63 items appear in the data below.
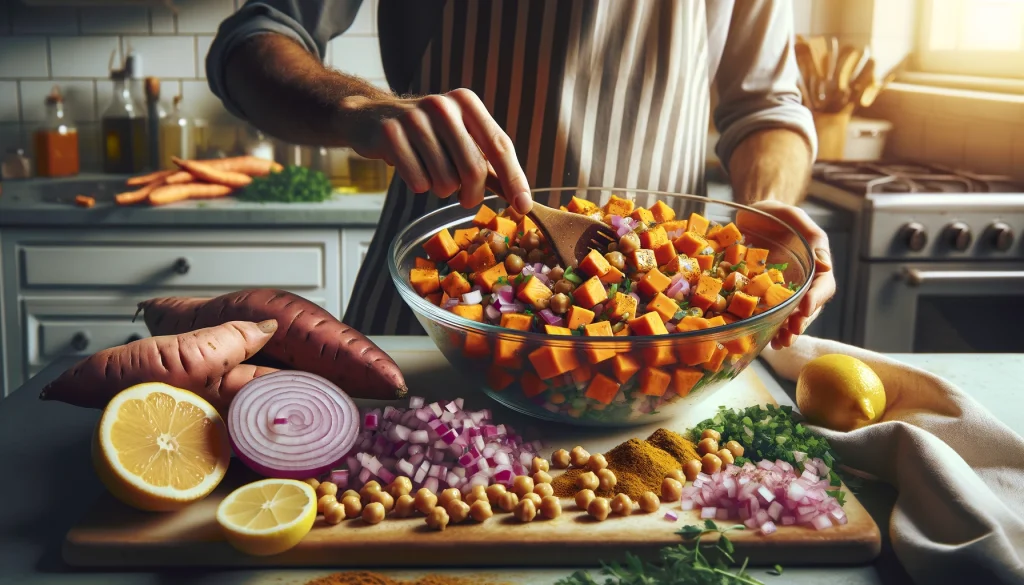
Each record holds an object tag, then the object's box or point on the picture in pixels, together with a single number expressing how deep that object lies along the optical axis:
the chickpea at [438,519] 0.89
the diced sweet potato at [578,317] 1.04
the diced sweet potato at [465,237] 1.26
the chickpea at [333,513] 0.90
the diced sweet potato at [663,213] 1.30
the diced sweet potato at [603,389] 1.02
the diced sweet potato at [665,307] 1.07
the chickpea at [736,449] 1.04
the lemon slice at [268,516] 0.83
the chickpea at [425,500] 0.91
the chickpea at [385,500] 0.93
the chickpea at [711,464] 1.00
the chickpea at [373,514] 0.90
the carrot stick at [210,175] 2.71
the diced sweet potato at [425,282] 1.17
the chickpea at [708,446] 1.04
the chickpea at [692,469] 0.99
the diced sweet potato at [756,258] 1.22
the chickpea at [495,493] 0.93
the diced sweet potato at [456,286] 1.14
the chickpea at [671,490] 0.95
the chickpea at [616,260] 1.15
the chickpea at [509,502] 0.92
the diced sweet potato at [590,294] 1.07
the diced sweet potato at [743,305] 1.07
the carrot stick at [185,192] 2.57
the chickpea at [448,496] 0.92
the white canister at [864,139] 3.22
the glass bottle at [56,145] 3.02
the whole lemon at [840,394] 1.11
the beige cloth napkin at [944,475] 0.81
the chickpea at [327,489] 0.94
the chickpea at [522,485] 0.94
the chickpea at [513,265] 1.17
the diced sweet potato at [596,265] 1.12
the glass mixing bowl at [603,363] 1.00
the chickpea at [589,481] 0.96
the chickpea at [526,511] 0.90
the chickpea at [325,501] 0.91
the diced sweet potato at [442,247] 1.21
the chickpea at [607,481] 0.96
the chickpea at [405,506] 0.91
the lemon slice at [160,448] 0.90
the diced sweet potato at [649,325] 1.03
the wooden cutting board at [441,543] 0.86
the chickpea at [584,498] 0.92
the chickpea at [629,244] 1.15
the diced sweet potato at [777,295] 1.10
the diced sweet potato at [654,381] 1.02
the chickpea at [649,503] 0.92
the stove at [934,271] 2.40
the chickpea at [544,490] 0.94
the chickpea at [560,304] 1.07
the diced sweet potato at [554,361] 0.99
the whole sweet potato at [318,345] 1.15
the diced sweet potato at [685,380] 1.04
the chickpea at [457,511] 0.90
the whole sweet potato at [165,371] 1.04
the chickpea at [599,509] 0.90
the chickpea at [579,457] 1.02
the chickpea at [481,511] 0.90
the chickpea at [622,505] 0.92
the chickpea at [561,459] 1.02
